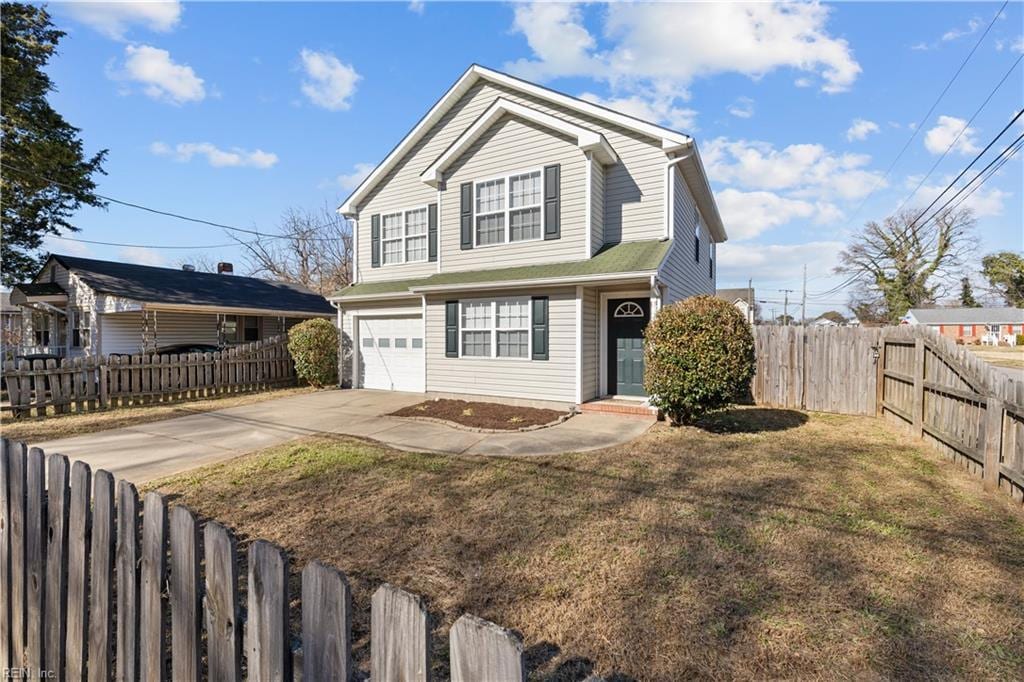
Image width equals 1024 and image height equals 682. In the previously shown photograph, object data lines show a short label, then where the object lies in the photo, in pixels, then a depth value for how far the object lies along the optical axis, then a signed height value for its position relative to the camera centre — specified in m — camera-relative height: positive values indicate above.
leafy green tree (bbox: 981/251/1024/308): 45.91 +6.08
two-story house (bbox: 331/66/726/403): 9.95 +2.18
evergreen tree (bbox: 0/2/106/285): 14.31 +6.55
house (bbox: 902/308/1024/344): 51.41 +1.11
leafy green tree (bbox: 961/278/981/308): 47.36 +4.06
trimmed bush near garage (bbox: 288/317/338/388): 13.61 -0.55
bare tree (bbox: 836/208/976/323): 40.12 +6.91
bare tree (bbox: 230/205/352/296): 31.97 +6.11
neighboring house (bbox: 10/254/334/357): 16.19 +0.94
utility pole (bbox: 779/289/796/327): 58.19 +3.86
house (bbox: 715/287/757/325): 32.28 +3.23
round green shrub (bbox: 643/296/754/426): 7.62 -0.44
